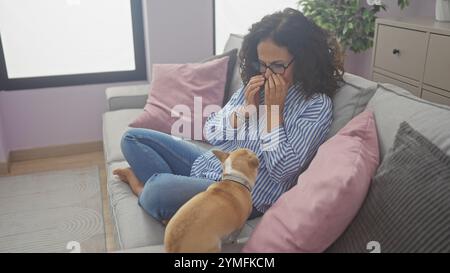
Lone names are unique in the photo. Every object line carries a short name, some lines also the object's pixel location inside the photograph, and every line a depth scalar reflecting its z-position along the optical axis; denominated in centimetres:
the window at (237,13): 298
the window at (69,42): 265
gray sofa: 96
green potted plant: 260
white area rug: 188
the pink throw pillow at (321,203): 84
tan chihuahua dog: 90
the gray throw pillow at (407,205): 71
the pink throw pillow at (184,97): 202
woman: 121
